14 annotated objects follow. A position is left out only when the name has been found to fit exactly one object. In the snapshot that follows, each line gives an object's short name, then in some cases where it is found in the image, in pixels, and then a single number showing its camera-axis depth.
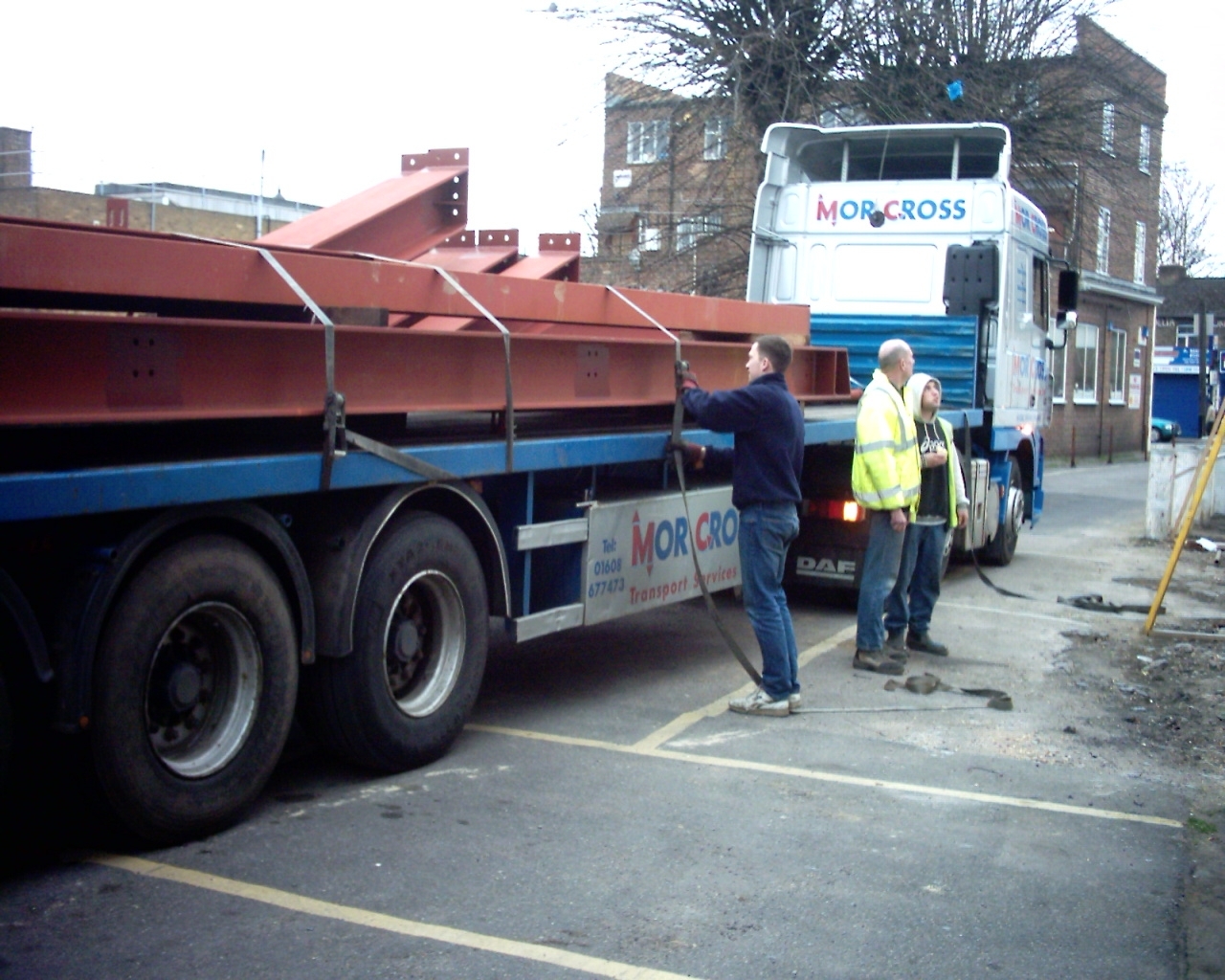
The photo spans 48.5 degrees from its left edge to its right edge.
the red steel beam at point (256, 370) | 3.92
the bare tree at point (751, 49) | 17.53
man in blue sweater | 6.71
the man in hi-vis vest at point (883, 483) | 7.91
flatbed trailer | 4.07
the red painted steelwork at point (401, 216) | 6.57
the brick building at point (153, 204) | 18.41
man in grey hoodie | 8.41
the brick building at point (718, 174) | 18.31
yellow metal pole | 9.32
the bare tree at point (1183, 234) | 48.42
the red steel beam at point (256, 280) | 4.03
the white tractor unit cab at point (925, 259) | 11.00
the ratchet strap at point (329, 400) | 4.76
